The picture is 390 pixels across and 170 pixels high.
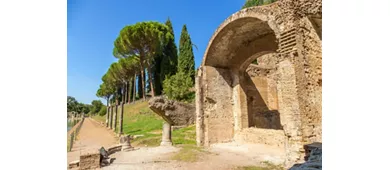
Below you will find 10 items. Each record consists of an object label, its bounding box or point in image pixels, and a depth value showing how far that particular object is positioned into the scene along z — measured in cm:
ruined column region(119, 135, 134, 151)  830
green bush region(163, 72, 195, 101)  1895
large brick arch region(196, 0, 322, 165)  504
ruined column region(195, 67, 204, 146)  874
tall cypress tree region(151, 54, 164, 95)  2910
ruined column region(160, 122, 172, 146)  888
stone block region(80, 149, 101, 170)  538
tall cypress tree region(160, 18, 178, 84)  2805
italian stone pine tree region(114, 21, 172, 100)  2089
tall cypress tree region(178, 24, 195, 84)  2491
